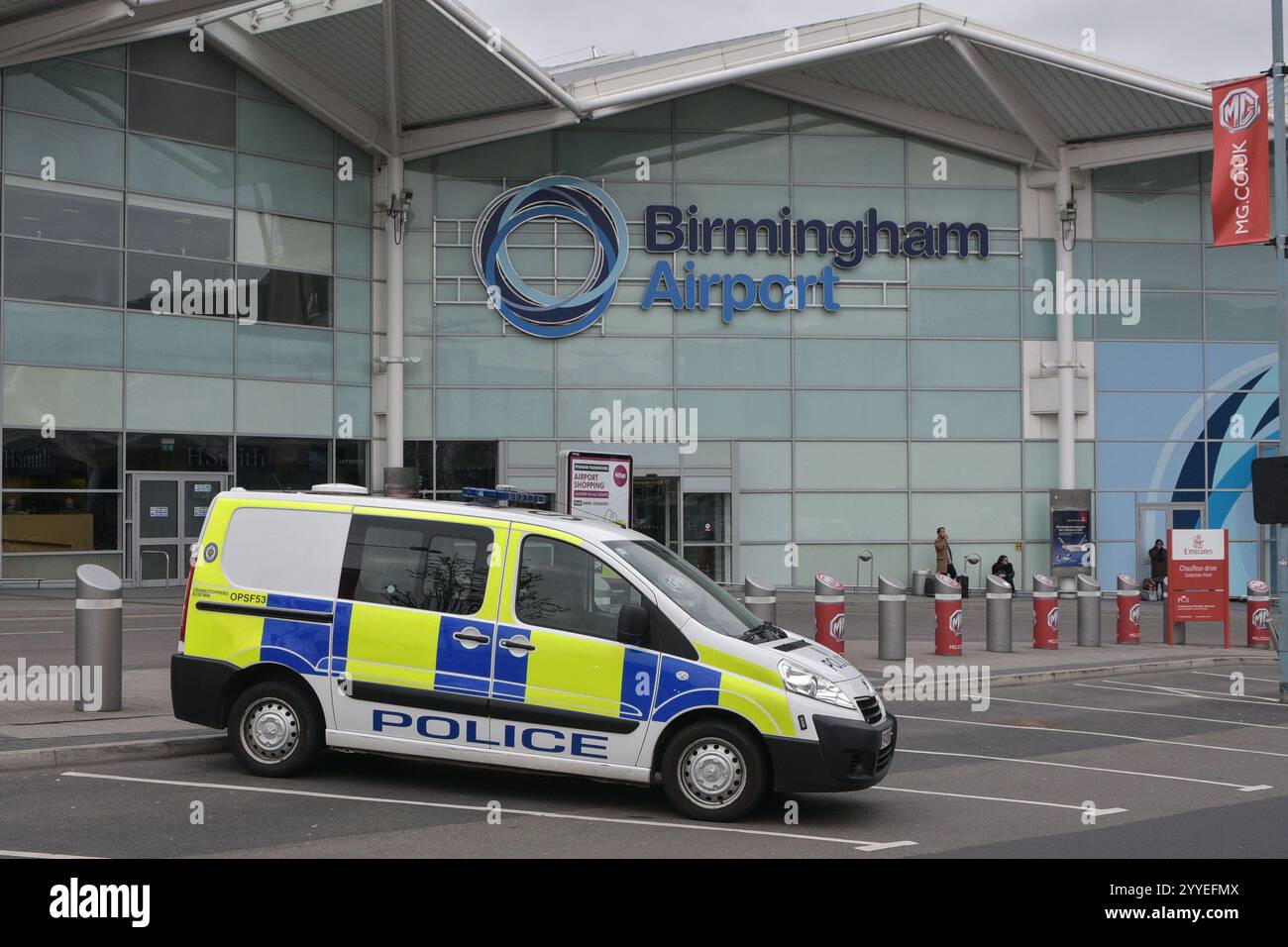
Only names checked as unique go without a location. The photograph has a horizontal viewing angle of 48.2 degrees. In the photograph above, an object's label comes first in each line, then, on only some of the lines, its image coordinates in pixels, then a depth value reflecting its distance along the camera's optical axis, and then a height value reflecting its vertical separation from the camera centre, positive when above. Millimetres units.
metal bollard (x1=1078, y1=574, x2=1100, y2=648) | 21109 -1884
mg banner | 17578 +3984
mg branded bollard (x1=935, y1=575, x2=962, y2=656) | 18344 -1622
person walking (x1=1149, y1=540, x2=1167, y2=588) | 32562 -1650
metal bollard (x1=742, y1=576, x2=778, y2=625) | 16484 -1233
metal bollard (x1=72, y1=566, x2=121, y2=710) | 11320 -1084
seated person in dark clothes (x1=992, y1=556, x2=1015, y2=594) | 31766 -1764
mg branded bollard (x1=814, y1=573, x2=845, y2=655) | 17312 -1507
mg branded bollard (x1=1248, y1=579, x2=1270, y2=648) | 22453 -1961
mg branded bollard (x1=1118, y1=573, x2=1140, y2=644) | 22078 -1878
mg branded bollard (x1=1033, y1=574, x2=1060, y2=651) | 20281 -1842
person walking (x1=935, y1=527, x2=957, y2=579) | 31547 -1423
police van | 8344 -1024
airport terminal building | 28812 +4451
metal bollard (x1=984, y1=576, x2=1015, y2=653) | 19453 -1695
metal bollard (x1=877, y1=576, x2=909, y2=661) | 17688 -1619
